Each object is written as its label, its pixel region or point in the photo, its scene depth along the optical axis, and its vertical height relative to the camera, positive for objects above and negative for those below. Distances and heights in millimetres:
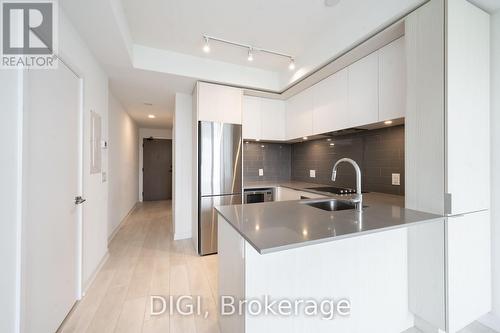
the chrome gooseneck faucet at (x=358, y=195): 1423 -215
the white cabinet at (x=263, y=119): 3146 +799
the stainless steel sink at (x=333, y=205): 1775 -352
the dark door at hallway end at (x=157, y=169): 6562 -84
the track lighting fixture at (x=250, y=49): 2170 +1444
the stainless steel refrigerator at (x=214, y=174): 2660 -104
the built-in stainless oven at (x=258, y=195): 2962 -432
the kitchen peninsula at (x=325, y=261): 1026 -579
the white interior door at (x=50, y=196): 1183 -213
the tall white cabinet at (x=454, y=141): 1255 +177
